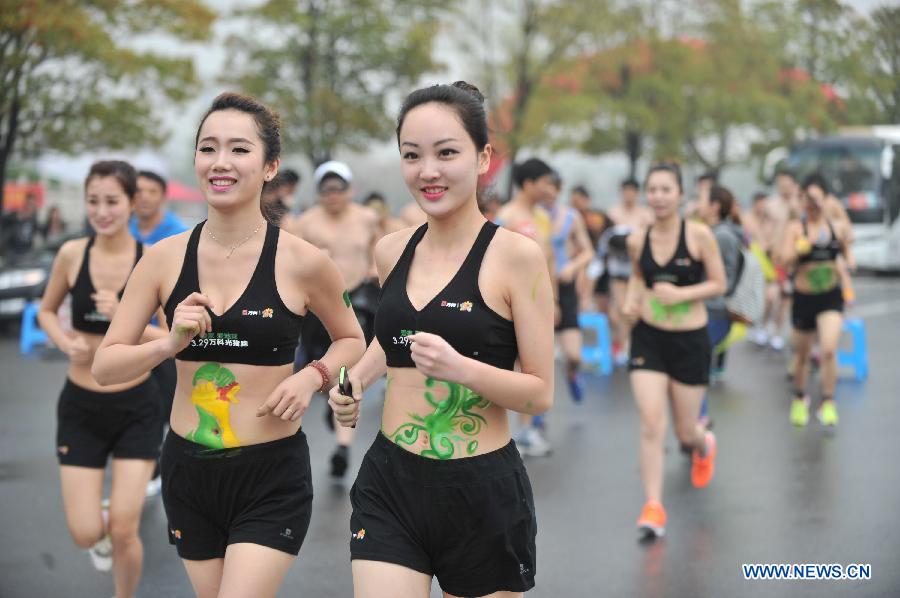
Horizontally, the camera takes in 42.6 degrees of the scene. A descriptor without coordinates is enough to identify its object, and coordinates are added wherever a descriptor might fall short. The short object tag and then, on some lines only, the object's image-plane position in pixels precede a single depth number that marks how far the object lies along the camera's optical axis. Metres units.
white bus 20.47
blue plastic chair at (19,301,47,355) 15.06
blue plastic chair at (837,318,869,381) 12.83
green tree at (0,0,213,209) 18.09
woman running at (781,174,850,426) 10.19
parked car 16.27
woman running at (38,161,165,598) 5.09
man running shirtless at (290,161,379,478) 9.35
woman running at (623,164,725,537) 6.78
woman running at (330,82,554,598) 3.34
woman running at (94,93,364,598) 3.65
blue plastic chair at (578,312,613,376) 13.55
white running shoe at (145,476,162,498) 7.70
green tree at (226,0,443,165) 24.16
